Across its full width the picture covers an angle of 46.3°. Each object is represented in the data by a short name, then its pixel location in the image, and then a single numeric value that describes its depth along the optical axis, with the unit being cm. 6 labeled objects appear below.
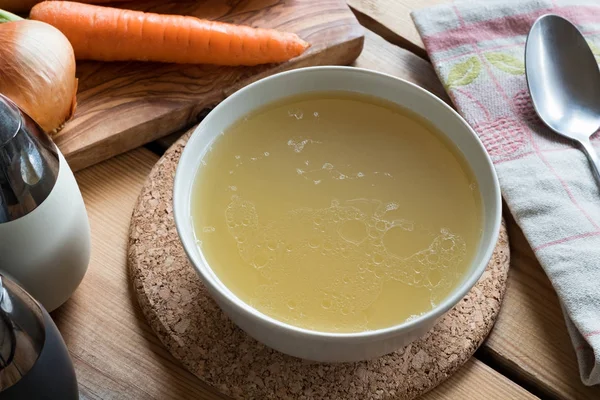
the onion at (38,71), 96
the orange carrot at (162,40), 112
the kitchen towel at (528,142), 89
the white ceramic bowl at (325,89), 72
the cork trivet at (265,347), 81
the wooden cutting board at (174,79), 103
